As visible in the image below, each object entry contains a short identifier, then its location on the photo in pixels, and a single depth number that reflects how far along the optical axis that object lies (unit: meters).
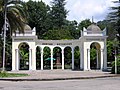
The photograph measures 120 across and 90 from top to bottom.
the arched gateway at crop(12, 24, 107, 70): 40.75
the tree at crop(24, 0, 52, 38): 60.62
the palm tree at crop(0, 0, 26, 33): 27.93
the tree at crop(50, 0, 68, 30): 69.59
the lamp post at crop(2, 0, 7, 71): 26.95
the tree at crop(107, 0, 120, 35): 38.21
